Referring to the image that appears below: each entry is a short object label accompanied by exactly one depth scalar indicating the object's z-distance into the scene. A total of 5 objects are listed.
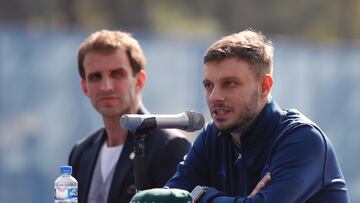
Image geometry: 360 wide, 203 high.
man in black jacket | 10.20
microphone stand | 8.04
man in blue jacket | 8.02
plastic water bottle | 8.36
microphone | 7.98
